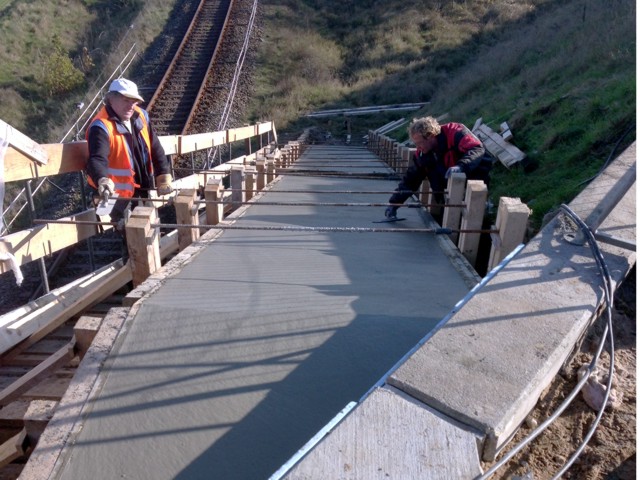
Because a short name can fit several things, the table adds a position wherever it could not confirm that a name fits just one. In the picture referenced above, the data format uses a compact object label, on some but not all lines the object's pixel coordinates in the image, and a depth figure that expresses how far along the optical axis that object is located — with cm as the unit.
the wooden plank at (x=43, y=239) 329
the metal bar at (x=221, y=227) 350
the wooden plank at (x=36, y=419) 220
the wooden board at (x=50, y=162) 332
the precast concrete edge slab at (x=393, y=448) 149
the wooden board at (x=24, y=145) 319
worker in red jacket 514
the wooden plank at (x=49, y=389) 307
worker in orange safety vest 404
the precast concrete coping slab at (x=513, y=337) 172
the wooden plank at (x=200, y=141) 715
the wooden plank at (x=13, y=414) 305
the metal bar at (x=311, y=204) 420
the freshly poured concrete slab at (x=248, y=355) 199
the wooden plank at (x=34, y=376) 310
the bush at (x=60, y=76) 2127
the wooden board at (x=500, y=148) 701
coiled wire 163
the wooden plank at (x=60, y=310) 356
